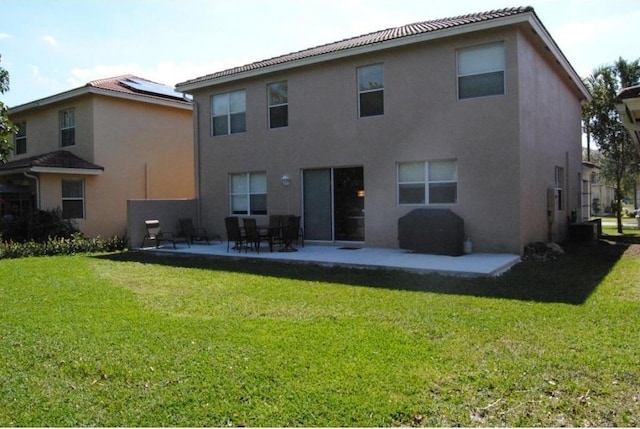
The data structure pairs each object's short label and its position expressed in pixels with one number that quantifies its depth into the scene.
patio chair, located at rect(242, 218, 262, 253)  13.00
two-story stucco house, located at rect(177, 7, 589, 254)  11.41
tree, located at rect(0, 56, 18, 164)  10.61
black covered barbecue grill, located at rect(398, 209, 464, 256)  11.29
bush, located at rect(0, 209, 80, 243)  15.88
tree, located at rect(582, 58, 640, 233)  23.00
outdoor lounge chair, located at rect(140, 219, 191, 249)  15.12
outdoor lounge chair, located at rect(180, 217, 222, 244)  15.77
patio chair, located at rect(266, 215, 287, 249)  13.03
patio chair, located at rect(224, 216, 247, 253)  13.27
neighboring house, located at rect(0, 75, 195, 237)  17.81
